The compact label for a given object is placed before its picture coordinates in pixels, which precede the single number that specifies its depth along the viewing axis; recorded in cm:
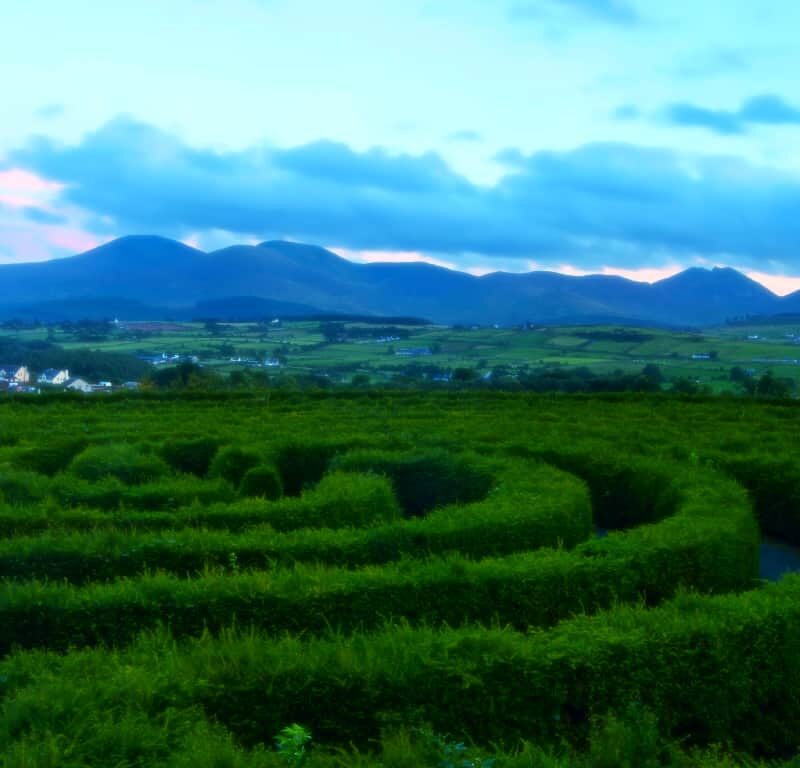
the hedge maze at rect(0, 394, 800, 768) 793
